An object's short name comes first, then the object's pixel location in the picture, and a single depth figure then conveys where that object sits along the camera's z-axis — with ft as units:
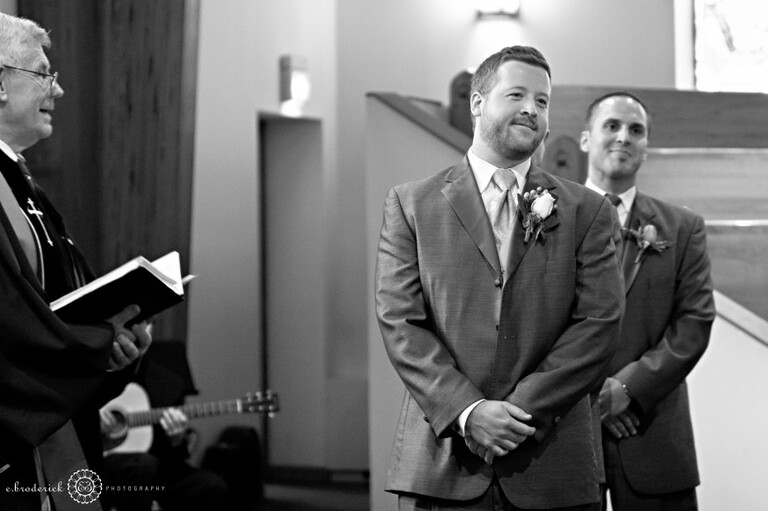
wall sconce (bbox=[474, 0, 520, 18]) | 29.78
